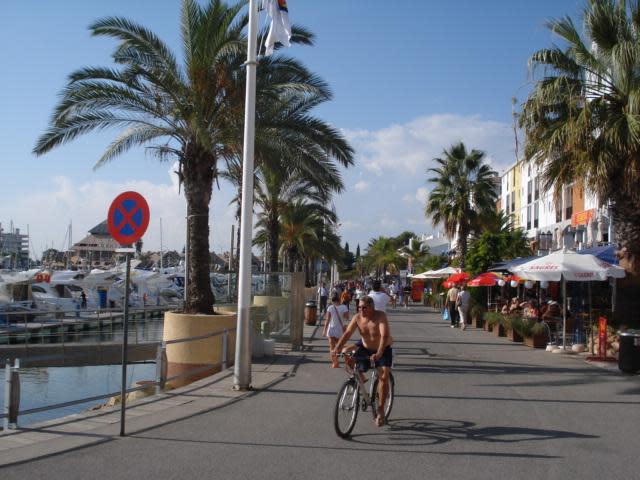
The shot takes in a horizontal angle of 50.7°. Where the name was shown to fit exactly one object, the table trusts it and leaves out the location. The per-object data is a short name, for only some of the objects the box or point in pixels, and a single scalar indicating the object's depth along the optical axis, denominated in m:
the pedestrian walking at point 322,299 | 34.31
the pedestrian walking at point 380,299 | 16.11
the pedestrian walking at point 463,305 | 27.11
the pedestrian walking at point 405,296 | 46.71
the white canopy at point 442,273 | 35.50
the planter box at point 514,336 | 20.84
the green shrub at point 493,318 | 23.44
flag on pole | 12.56
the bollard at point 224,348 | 13.18
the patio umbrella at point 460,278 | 29.50
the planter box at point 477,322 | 28.50
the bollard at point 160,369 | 10.91
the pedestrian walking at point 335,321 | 14.30
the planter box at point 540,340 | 18.97
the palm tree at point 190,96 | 14.73
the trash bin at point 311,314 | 28.70
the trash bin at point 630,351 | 13.19
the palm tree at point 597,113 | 15.22
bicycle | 7.45
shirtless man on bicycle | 7.96
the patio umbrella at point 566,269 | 15.88
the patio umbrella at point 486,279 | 25.45
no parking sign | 7.82
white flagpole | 10.99
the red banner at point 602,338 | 15.48
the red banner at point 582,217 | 35.64
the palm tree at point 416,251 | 90.31
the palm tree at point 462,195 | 36.12
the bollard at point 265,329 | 17.19
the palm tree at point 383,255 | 103.12
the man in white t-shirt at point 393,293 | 42.82
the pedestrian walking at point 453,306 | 28.50
